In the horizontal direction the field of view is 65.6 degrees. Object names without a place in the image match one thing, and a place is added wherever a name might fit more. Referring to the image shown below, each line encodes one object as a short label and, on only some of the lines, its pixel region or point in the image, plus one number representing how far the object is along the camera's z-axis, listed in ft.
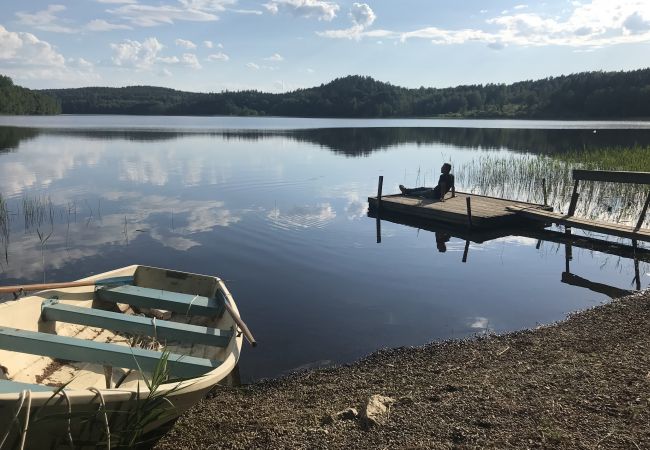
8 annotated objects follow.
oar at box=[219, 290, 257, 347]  16.72
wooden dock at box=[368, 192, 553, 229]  48.62
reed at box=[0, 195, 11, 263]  38.30
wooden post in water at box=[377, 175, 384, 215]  56.68
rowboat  11.53
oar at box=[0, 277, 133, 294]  18.17
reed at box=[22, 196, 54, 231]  46.79
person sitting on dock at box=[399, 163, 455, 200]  56.85
